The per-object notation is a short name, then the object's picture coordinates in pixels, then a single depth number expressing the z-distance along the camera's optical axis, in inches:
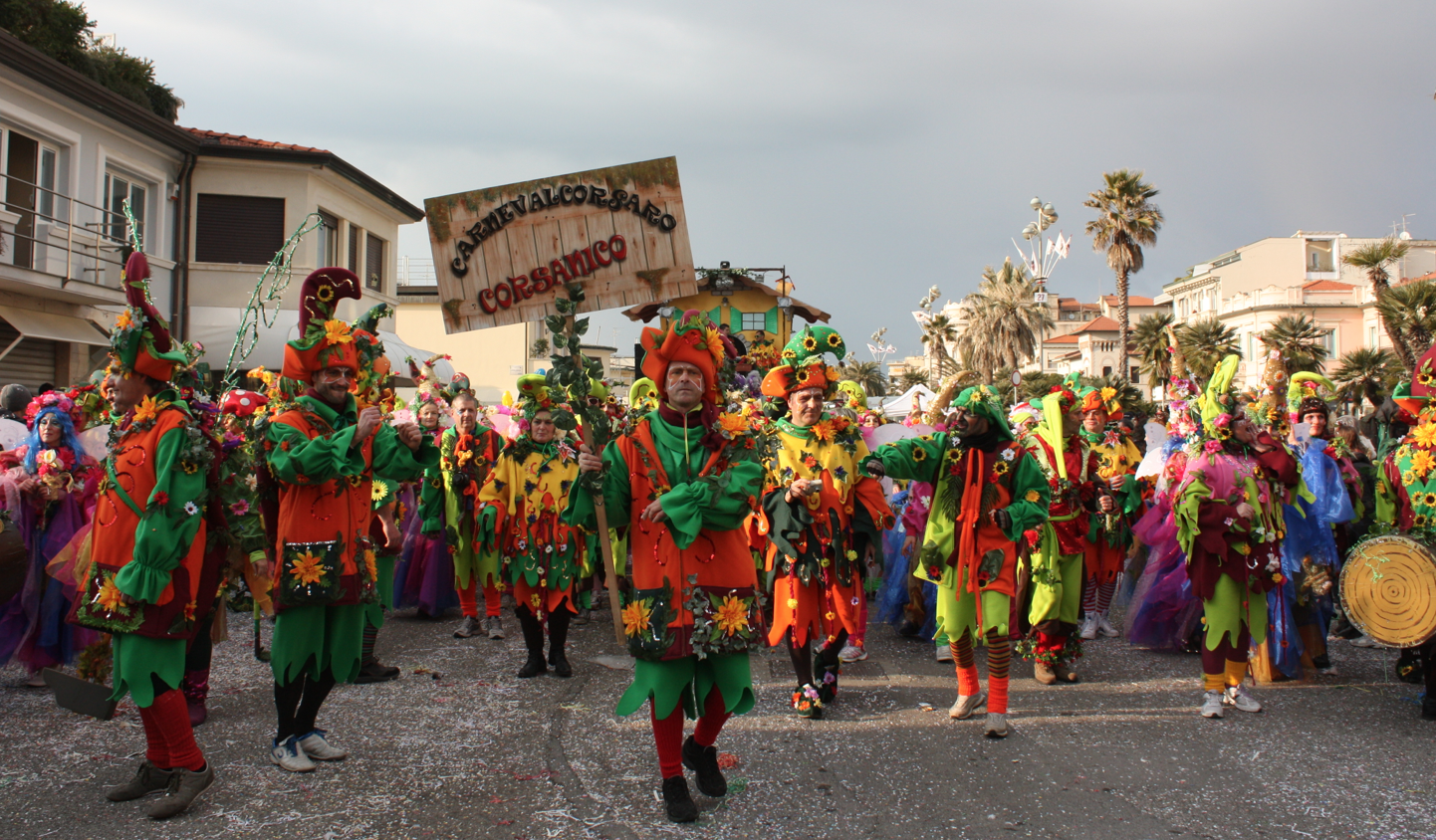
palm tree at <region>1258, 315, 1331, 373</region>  1098.3
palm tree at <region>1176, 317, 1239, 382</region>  1249.4
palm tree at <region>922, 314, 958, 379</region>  2228.1
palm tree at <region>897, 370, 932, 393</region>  2596.0
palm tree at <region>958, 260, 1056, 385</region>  1916.8
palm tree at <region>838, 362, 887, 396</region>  3006.9
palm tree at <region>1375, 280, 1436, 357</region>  938.1
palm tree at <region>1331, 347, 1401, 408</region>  972.6
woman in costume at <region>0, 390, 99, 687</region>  213.9
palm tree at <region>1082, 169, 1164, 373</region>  1499.8
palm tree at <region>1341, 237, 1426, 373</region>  1123.3
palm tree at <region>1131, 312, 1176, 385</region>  1418.6
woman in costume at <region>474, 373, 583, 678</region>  240.5
